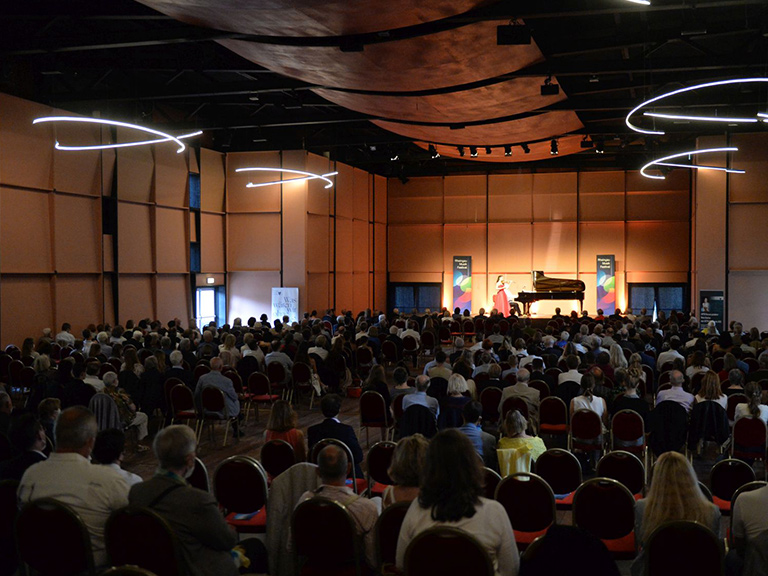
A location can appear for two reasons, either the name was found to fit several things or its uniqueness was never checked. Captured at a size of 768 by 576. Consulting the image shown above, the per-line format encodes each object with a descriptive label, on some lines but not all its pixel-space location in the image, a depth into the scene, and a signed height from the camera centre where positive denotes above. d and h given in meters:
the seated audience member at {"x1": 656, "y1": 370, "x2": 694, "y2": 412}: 7.90 -1.48
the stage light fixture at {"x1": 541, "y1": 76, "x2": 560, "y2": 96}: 12.88 +3.55
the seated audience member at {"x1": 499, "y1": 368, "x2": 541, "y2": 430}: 8.09 -1.51
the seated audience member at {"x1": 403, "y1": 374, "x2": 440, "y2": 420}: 7.68 -1.50
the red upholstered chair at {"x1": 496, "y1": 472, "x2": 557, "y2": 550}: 4.41 -1.55
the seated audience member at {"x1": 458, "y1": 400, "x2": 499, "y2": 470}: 5.98 -1.51
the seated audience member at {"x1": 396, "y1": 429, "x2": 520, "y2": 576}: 3.03 -1.08
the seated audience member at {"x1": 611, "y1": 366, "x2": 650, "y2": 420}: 7.59 -1.50
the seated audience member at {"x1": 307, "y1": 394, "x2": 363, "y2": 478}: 5.97 -1.45
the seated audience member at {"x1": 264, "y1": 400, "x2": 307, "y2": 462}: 5.74 -1.39
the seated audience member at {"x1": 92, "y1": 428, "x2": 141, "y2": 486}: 3.91 -1.06
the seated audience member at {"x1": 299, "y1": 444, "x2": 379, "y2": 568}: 3.79 -1.31
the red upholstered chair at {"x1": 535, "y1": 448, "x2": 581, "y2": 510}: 5.26 -1.61
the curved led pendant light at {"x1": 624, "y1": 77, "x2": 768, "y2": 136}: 9.16 +2.69
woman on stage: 26.69 -1.19
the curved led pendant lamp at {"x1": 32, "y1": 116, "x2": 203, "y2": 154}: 11.56 +2.59
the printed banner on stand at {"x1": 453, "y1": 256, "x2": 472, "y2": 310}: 28.56 -0.42
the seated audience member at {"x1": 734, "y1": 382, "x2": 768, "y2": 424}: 6.91 -1.40
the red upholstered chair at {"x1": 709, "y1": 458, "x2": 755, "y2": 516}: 5.05 -1.60
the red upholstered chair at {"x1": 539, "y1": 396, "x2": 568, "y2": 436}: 8.21 -1.79
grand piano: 25.07 -0.78
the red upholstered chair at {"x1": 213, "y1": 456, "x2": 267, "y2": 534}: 4.71 -1.58
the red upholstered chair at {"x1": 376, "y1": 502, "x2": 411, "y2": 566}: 3.61 -1.41
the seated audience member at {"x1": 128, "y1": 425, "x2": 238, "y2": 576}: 3.26 -1.20
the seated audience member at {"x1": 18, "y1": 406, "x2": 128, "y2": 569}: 3.59 -1.17
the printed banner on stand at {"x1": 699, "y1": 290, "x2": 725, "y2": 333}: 20.59 -1.17
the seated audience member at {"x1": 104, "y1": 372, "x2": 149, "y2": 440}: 7.86 -1.73
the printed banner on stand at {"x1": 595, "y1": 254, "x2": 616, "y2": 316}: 26.77 -0.63
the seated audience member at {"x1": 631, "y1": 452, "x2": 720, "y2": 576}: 3.46 -1.21
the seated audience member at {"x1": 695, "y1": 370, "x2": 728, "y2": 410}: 7.62 -1.36
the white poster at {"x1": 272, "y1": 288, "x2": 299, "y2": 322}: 21.61 -1.04
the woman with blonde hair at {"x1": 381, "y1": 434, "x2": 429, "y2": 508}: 3.71 -1.11
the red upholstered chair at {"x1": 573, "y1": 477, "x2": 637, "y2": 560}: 4.31 -1.57
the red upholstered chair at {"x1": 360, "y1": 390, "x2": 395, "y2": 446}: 8.60 -1.83
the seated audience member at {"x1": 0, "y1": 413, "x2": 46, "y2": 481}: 4.37 -1.19
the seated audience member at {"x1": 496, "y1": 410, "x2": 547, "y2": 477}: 5.69 -1.53
